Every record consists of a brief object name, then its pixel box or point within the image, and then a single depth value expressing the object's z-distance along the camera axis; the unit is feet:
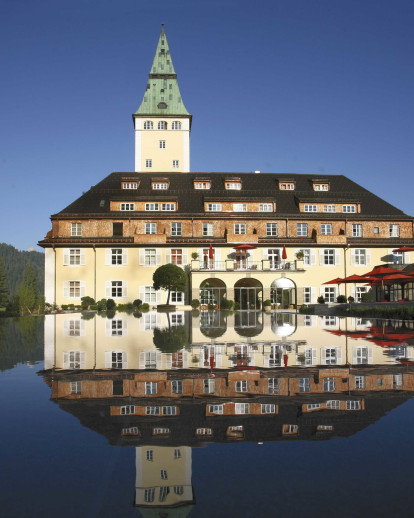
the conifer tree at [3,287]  272.06
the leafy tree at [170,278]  120.47
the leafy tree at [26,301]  112.37
